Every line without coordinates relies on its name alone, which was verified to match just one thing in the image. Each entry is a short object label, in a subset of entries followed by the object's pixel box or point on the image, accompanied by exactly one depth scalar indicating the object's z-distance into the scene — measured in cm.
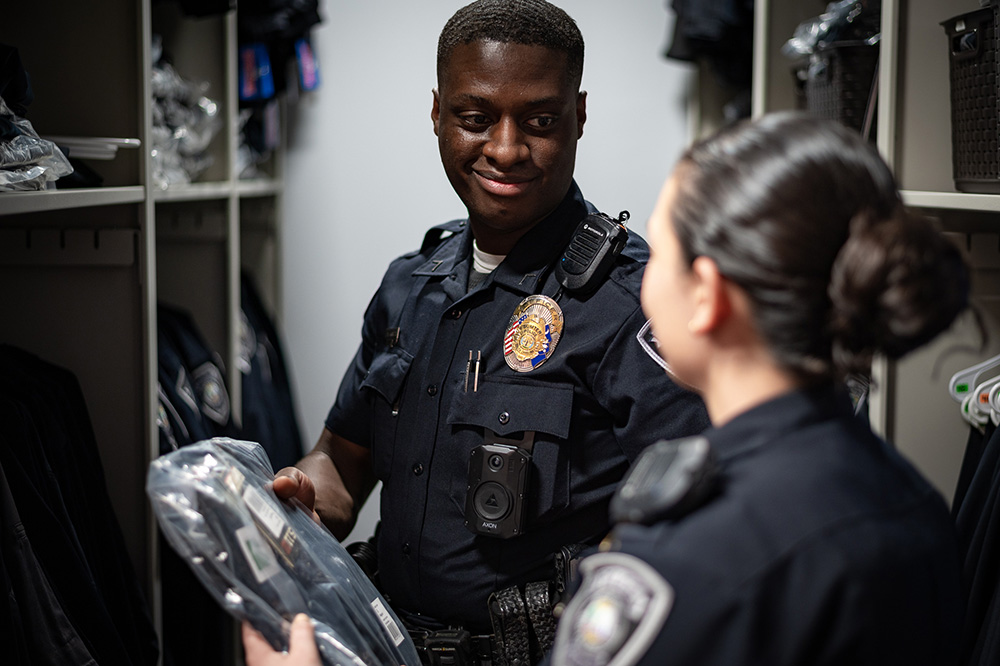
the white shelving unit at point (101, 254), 164
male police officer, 124
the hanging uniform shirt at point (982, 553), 124
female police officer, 64
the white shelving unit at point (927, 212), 149
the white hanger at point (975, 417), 141
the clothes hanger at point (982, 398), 141
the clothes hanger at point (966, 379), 150
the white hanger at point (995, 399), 135
